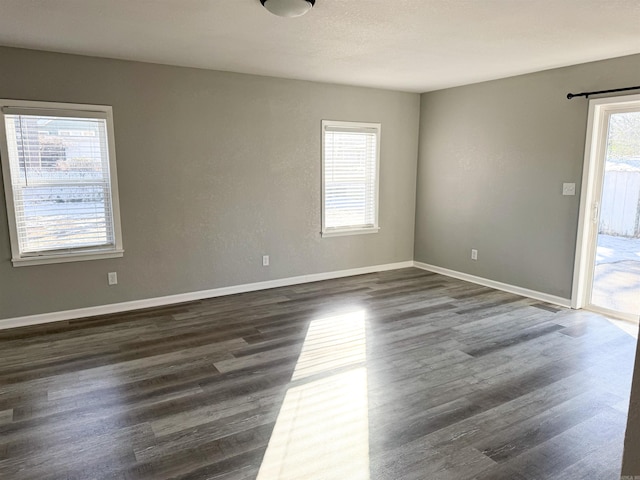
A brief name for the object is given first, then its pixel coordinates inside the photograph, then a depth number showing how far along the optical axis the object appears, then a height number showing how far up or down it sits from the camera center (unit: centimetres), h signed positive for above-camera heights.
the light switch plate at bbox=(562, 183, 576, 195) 439 -7
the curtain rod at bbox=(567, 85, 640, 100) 387 +86
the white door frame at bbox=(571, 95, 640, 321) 413 -11
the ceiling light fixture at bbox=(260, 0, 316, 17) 254 +106
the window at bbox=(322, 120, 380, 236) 552 +5
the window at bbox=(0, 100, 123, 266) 378 -1
